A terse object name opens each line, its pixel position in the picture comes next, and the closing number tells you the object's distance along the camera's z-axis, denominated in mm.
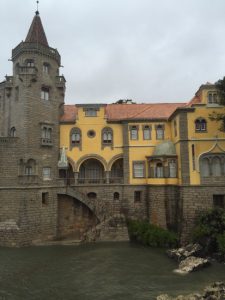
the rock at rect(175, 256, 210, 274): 21141
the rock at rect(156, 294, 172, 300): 15982
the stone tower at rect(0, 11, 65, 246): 28438
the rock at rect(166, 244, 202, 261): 23628
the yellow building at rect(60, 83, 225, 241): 28609
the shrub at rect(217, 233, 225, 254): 23359
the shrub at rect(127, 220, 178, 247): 27644
